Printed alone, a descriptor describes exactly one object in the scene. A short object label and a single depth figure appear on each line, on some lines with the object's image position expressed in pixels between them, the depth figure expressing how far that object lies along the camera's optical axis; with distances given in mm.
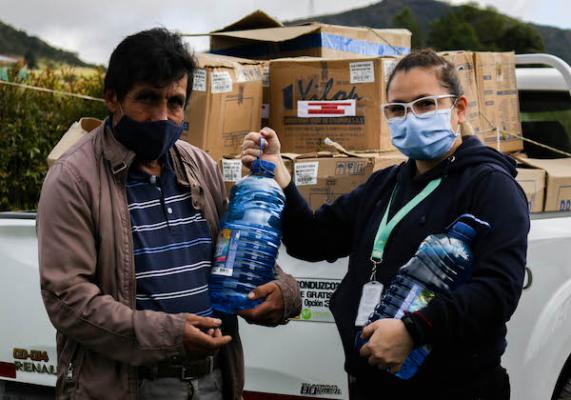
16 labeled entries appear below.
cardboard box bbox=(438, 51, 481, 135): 3844
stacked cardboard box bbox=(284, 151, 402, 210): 3338
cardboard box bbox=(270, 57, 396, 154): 3564
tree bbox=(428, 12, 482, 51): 41844
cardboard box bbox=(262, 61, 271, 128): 3812
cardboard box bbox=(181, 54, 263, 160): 3557
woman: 2145
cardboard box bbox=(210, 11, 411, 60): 4086
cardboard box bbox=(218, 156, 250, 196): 3443
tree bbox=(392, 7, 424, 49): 41844
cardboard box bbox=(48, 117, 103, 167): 3533
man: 2117
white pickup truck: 3227
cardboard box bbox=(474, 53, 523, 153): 3963
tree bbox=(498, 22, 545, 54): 44188
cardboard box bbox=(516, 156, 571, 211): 3605
